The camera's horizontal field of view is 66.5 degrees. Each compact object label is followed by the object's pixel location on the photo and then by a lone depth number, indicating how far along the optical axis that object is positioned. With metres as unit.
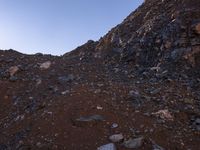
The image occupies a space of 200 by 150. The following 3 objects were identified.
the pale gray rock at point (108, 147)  4.32
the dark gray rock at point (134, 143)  4.33
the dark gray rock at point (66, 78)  6.51
